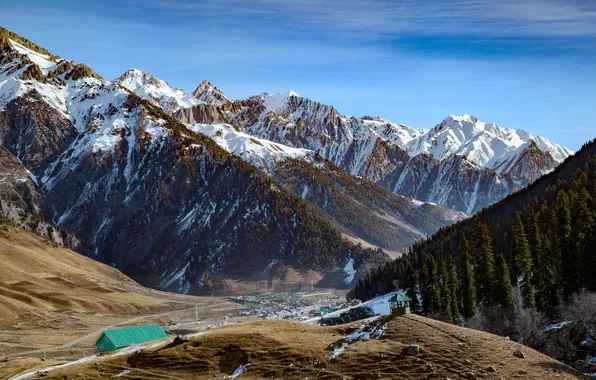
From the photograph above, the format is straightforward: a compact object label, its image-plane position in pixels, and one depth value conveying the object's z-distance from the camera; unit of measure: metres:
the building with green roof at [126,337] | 132.00
